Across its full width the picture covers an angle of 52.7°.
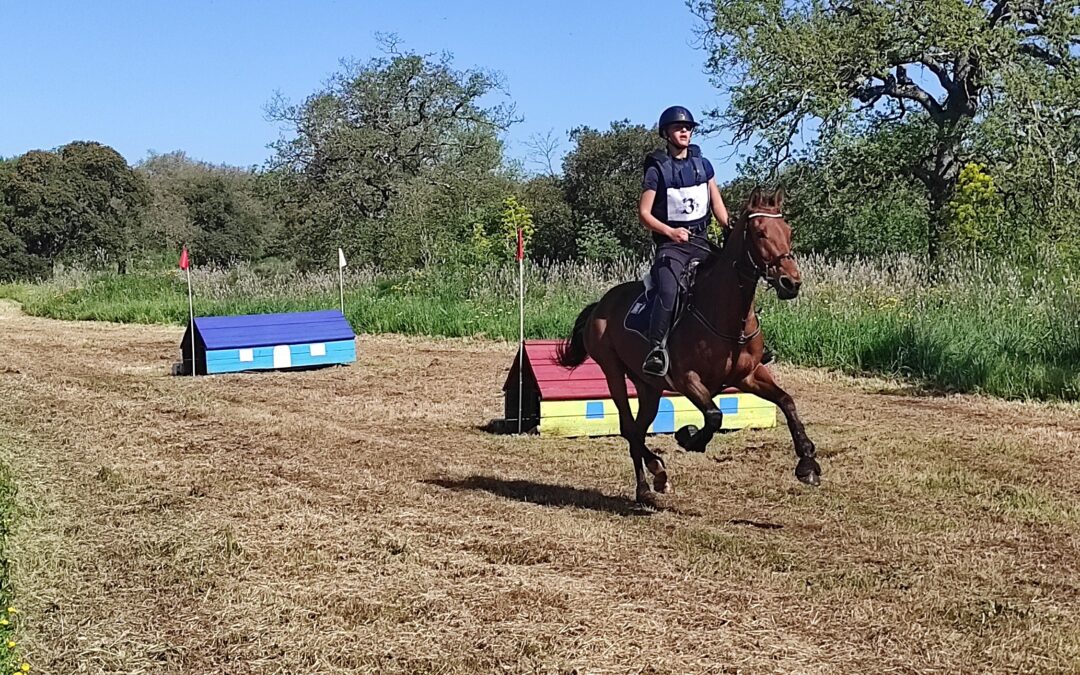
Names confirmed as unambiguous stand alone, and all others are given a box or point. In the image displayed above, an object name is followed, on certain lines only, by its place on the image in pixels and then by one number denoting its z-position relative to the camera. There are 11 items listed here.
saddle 6.92
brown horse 6.27
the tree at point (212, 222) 43.75
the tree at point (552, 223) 31.70
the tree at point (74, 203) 38.62
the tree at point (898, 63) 21.78
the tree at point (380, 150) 32.19
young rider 6.91
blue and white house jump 15.28
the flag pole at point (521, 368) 10.40
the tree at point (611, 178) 30.91
